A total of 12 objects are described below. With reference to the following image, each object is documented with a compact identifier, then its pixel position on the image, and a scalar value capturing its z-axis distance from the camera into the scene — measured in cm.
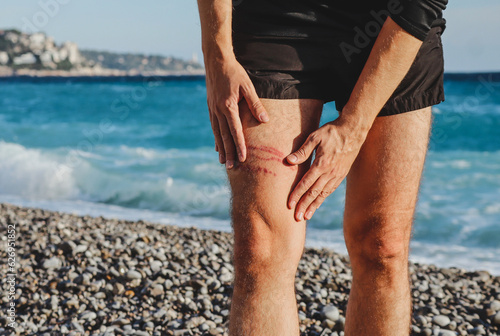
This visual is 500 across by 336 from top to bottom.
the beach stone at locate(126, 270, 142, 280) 371
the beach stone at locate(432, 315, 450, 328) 336
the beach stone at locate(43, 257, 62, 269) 393
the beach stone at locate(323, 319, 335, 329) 317
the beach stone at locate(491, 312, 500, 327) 343
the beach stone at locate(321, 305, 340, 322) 323
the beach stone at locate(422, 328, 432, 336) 317
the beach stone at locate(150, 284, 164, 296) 350
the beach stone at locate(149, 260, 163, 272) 389
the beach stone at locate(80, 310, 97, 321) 315
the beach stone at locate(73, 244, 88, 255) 420
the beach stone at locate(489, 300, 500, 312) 362
